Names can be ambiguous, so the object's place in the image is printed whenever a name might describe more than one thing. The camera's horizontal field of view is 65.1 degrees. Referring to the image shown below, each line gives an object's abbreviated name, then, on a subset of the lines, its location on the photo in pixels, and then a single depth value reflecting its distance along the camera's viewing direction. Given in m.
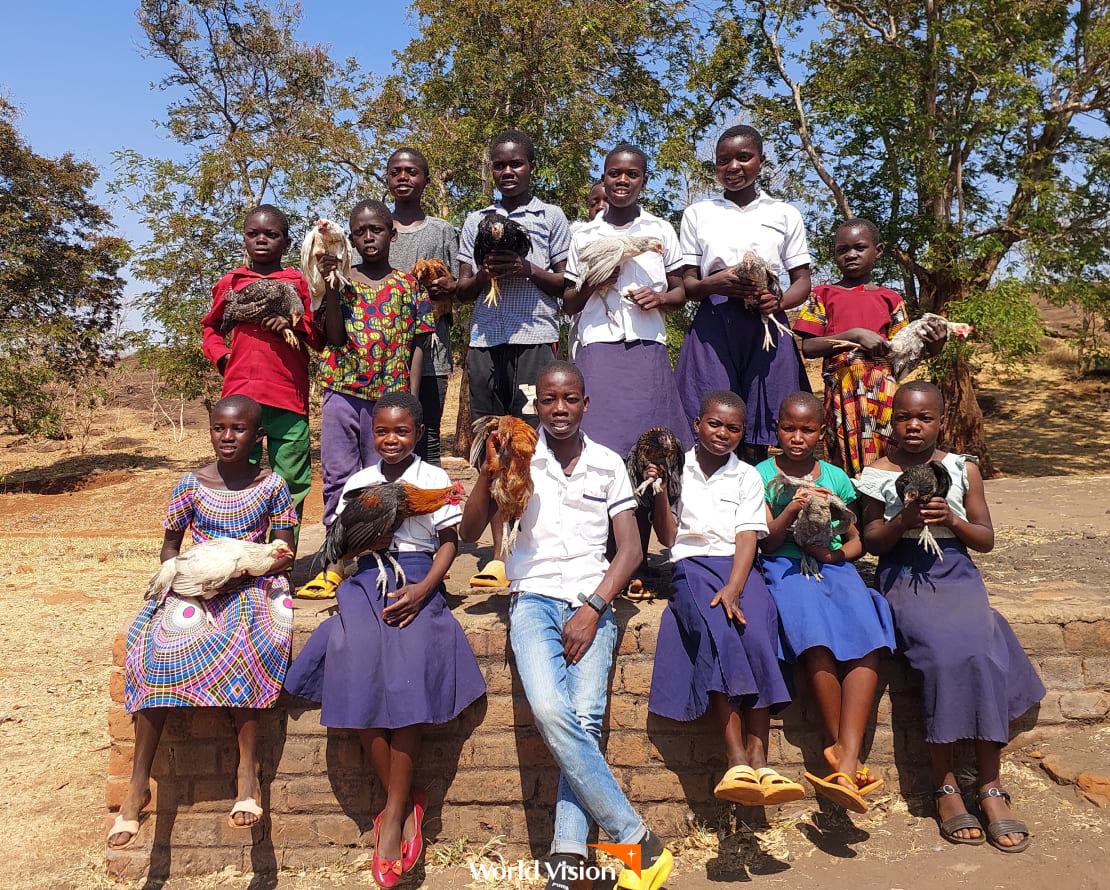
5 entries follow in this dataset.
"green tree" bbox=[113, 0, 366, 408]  11.45
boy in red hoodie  3.85
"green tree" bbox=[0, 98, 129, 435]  13.24
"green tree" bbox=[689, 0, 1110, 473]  9.14
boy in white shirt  2.83
